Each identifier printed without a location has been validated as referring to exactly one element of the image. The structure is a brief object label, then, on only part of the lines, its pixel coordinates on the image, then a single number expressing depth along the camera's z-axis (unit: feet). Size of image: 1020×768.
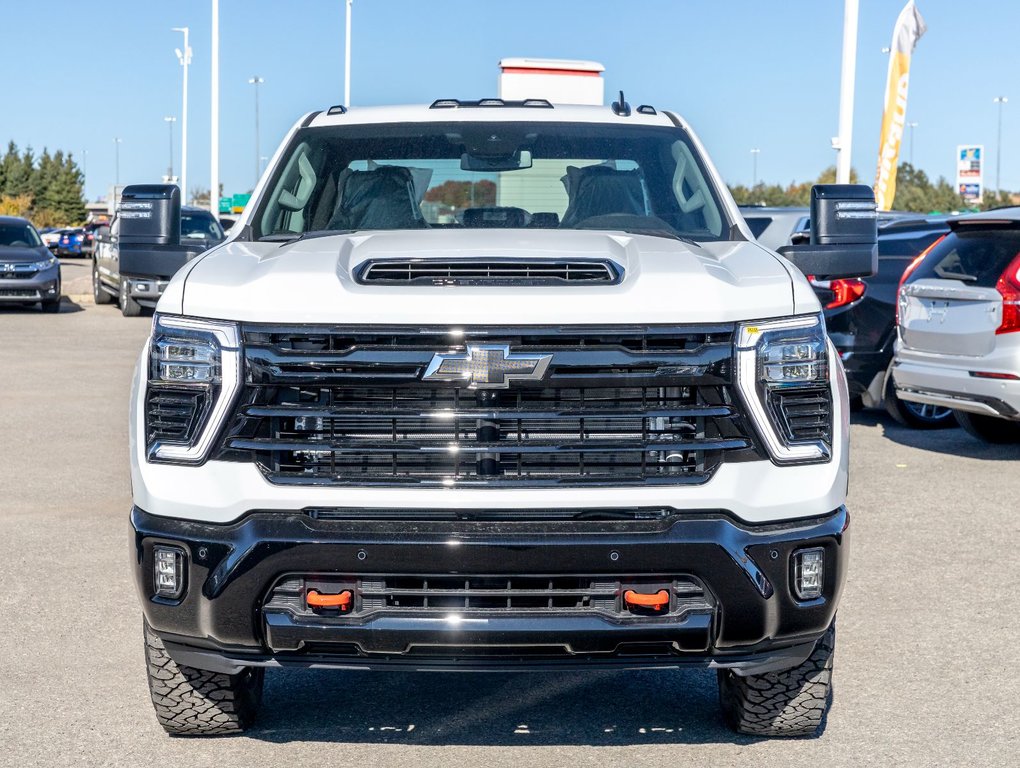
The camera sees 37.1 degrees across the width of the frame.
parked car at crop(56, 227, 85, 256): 224.33
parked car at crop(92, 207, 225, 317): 81.61
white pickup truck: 13.41
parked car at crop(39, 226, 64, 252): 224.33
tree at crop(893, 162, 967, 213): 334.52
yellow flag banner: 83.15
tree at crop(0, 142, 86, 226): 412.16
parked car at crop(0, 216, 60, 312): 84.48
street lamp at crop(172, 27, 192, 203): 190.60
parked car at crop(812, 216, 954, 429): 41.19
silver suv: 34.94
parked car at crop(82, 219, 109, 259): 148.75
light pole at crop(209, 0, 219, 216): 132.67
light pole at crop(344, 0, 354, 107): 173.68
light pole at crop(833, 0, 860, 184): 81.30
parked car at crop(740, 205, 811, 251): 53.31
